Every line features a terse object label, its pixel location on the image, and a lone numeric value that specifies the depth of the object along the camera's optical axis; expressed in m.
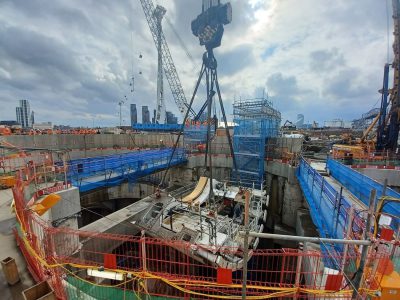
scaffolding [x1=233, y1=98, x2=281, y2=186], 16.88
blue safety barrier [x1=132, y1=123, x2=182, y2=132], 53.02
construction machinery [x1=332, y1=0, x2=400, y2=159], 18.58
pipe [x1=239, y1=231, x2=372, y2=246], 2.71
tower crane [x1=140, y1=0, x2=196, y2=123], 47.44
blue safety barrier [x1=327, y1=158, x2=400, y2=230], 5.14
